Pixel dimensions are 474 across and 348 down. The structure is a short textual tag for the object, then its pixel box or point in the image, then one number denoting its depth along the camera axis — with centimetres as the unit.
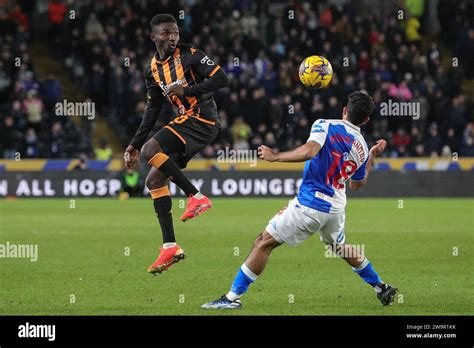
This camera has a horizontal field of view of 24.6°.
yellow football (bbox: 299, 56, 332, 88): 1044
